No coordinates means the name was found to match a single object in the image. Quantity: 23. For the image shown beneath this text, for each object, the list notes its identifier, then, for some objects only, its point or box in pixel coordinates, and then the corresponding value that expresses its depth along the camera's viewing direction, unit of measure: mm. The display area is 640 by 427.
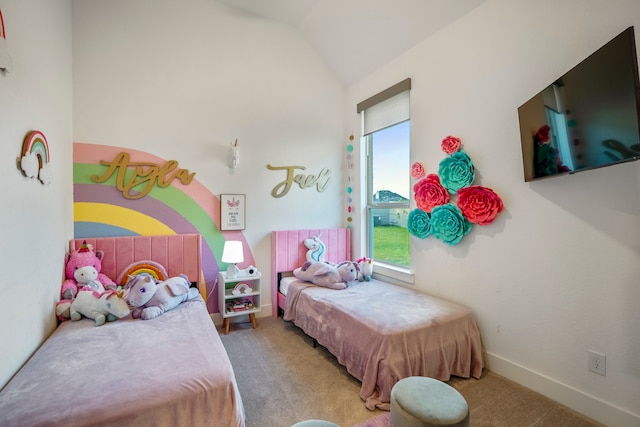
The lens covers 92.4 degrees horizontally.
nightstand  2975
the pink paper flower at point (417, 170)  2839
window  3164
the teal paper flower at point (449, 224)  2459
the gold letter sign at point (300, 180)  3473
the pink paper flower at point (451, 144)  2514
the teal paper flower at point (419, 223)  2773
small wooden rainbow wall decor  1671
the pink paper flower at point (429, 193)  2607
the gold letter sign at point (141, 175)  2712
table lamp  2936
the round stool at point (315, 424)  1248
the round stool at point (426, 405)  1332
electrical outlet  1732
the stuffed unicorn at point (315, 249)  3422
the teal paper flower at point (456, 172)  2410
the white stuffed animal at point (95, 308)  2088
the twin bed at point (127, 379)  1183
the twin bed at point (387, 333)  1912
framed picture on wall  3160
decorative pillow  2621
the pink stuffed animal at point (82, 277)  2177
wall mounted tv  1280
